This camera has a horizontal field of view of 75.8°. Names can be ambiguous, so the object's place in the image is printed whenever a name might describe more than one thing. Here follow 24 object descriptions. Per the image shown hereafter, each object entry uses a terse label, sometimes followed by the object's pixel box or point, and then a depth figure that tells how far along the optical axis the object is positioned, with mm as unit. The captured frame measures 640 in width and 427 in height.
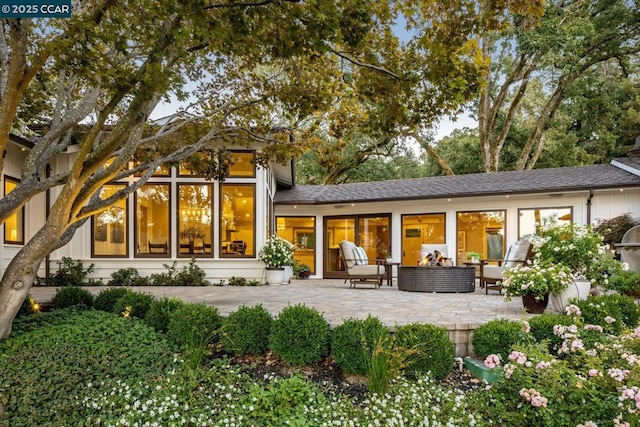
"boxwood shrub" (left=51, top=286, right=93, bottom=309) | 5508
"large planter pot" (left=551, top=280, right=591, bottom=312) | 5066
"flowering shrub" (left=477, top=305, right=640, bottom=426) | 2668
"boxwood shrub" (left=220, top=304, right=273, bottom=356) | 4105
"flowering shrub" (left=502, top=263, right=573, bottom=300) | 4941
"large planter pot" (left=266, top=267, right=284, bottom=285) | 9852
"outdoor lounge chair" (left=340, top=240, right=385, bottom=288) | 9281
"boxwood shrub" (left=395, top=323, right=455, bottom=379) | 3643
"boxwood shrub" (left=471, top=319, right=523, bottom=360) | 3732
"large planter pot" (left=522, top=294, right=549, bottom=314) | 5246
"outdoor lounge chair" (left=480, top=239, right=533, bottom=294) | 7854
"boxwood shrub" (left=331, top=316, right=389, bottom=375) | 3676
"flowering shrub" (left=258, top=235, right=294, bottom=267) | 9711
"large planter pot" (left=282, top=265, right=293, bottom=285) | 10330
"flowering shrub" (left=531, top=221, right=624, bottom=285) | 5199
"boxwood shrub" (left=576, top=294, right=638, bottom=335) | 4098
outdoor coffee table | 8352
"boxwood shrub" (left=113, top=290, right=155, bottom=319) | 5055
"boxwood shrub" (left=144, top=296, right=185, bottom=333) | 4645
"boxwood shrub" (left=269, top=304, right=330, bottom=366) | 3869
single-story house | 9844
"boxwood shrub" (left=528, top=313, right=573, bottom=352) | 3863
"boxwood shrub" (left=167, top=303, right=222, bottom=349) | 4125
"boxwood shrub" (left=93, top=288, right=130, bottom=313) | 5434
